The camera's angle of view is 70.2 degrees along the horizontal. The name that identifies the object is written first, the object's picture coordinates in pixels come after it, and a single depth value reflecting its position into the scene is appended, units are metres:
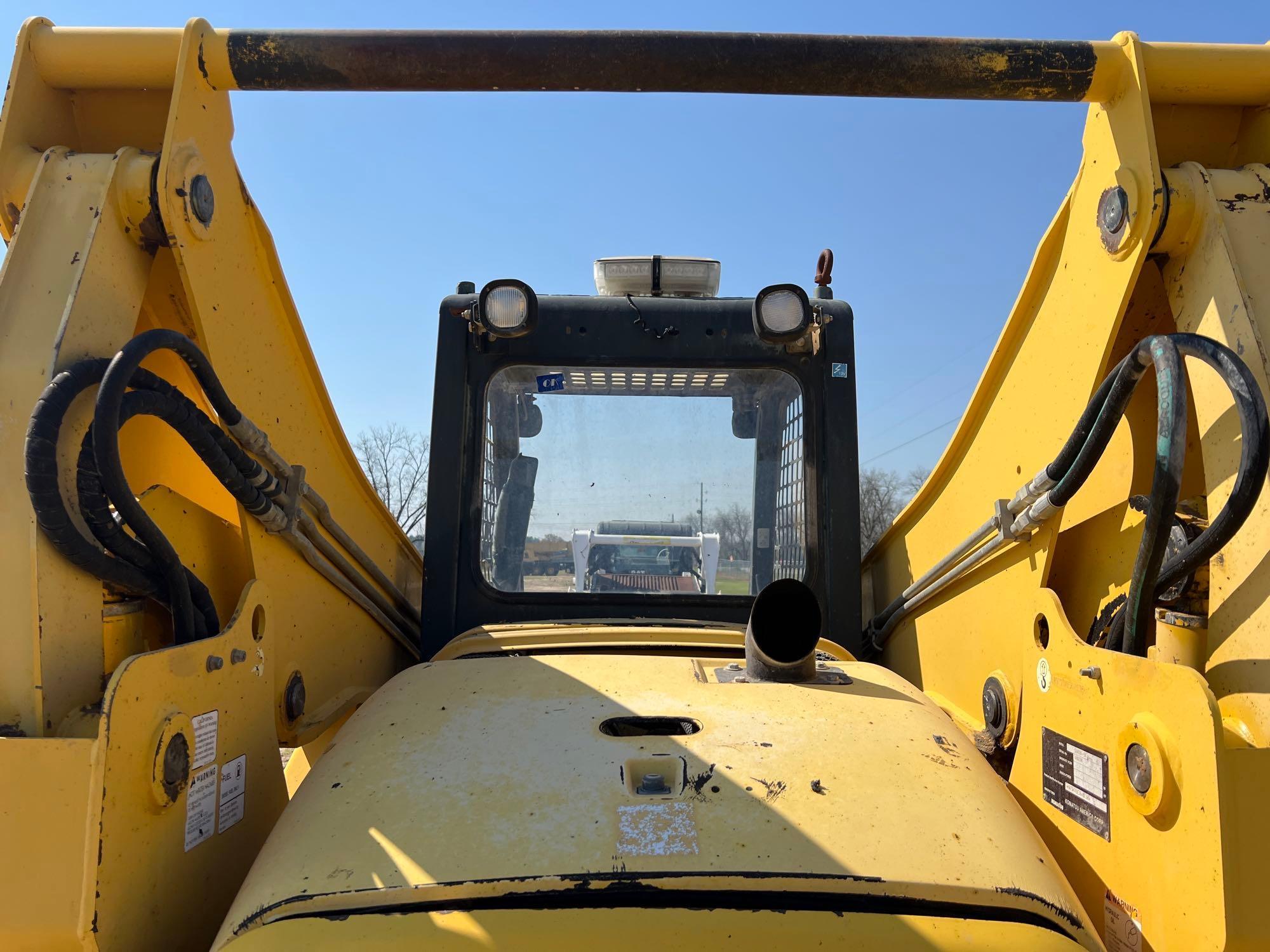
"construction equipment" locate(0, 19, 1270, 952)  1.29
